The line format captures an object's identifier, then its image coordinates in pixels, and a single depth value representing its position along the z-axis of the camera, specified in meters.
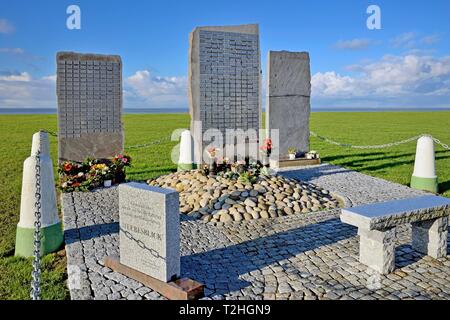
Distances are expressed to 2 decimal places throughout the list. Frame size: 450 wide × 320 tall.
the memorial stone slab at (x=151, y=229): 4.64
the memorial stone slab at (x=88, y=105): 10.85
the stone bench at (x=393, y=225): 5.16
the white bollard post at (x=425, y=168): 10.46
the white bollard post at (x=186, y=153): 12.27
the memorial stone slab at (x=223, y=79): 11.38
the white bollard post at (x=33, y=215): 6.05
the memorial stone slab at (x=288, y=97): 13.11
